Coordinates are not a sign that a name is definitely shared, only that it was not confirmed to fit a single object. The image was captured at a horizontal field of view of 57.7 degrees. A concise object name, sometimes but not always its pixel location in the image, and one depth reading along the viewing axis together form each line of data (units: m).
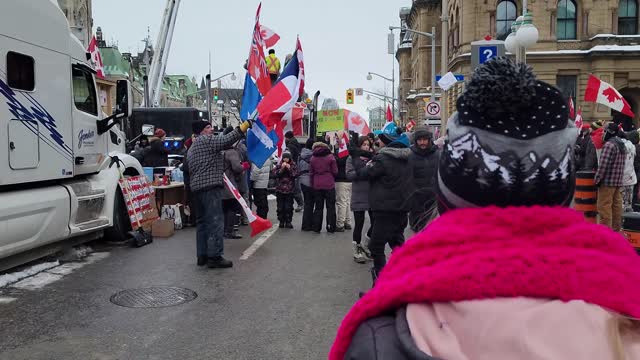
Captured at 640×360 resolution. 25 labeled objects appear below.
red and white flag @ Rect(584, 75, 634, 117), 12.43
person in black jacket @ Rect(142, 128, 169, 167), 13.91
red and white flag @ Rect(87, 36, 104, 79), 10.74
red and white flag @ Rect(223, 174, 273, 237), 9.05
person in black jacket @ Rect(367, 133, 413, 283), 7.00
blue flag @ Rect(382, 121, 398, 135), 7.86
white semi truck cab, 7.00
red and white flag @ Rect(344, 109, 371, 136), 13.30
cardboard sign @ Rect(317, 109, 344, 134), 14.41
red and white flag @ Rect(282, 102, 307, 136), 8.44
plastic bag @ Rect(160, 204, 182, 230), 11.69
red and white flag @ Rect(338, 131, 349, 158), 10.62
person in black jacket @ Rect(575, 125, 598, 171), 12.33
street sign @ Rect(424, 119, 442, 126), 26.62
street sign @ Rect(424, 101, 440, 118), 27.41
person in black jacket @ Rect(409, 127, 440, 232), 7.63
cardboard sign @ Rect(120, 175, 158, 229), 9.99
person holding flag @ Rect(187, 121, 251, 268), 7.93
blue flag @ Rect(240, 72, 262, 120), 8.85
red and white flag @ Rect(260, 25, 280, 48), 11.01
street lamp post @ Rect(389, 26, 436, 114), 34.66
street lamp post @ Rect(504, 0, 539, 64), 14.05
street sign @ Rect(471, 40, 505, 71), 12.98
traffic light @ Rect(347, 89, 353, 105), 48.94
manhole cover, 6.42
